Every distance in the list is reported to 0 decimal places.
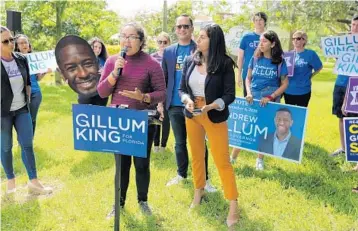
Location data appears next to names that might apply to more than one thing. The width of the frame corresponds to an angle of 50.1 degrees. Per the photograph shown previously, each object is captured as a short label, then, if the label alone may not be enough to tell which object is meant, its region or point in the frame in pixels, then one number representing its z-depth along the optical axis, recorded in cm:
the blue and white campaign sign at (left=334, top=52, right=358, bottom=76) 474
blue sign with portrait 479
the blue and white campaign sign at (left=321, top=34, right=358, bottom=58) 511
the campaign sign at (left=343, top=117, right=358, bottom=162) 441
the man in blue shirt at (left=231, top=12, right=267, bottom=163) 561
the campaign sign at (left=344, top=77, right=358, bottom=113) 465
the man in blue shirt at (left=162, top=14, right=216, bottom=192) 435
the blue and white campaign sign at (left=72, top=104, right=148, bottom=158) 288
